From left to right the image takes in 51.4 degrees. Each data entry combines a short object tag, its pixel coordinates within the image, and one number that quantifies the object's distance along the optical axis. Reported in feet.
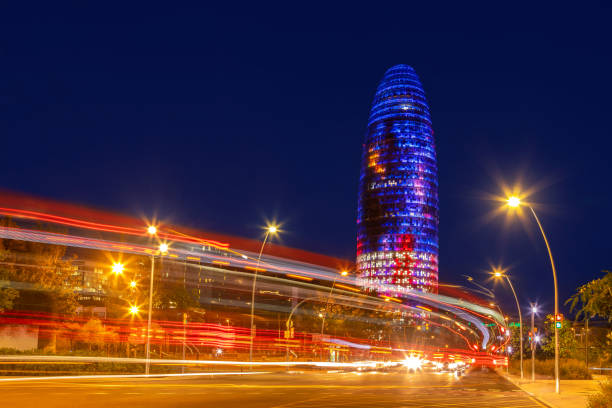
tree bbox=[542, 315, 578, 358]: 199.31
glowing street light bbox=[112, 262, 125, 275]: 181.47
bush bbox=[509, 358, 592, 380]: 153.78
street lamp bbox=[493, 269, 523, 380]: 152.07
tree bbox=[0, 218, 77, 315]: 146.20
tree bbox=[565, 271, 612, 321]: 57.88
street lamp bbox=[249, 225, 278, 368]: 138.82
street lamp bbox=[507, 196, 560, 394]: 88.79
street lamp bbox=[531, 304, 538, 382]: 145.51
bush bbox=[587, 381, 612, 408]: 56.70
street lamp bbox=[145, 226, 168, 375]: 117.13
